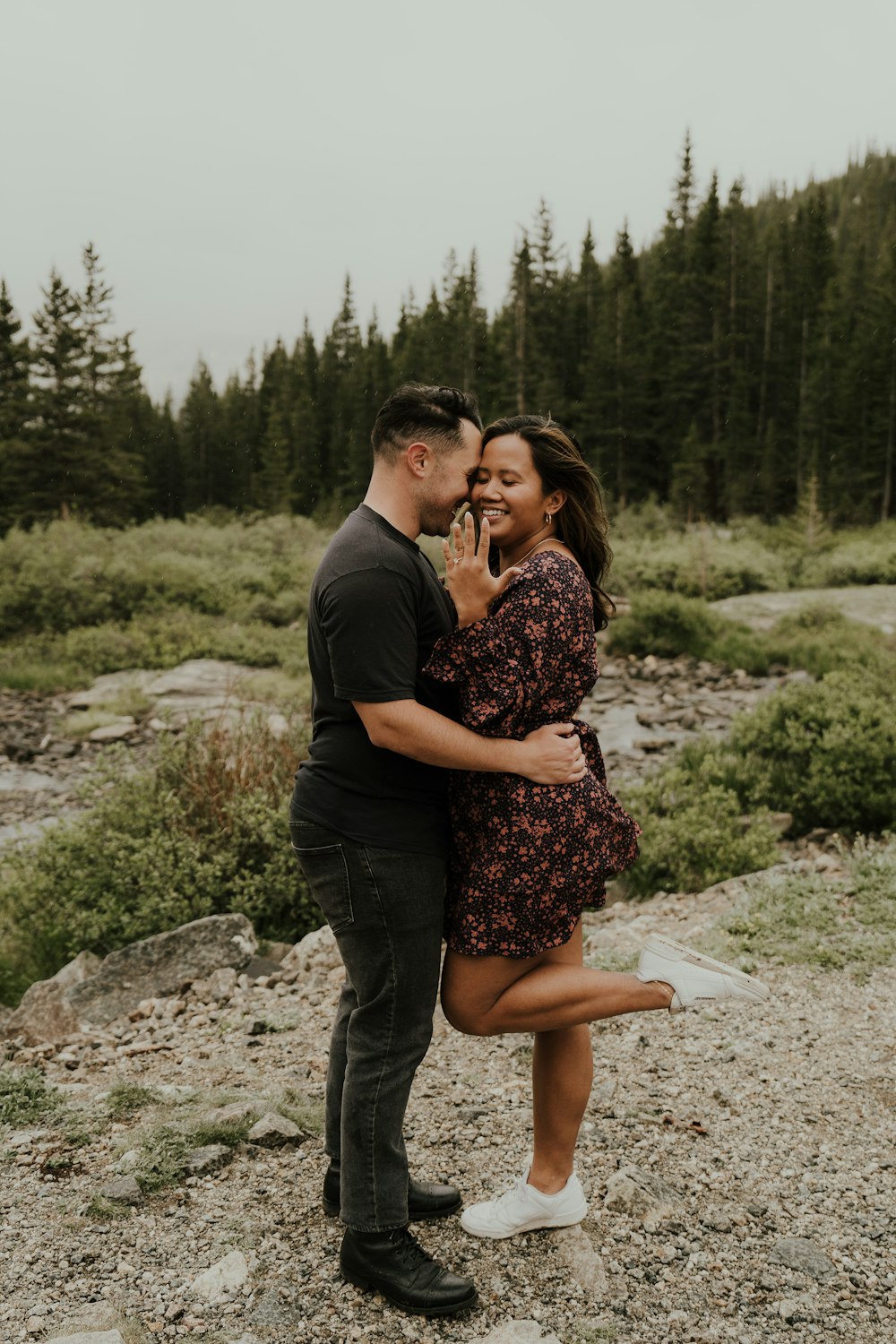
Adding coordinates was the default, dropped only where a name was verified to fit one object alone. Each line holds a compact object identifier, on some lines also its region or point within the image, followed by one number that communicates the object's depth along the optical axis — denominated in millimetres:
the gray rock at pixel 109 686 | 14297
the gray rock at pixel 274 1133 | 3299
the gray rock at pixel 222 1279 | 2523
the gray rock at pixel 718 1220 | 2857
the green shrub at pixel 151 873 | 5680
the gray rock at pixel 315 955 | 5184
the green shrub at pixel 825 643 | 11250
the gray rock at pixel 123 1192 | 2939
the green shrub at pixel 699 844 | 6312
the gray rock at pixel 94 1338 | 2244
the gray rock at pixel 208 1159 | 3096
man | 2355
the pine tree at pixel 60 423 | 40062
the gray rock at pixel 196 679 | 14172
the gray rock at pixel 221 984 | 4953
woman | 2396
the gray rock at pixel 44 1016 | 4633
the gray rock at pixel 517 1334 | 2381
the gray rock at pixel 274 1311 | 2441
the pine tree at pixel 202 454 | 63938
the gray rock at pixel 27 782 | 10656
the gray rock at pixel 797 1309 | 2475
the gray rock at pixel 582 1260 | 2617
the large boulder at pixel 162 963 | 4965
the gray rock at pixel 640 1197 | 2916
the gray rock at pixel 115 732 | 12586
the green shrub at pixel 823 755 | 6922
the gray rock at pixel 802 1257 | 2658
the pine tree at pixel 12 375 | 40719
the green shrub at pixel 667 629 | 14977
